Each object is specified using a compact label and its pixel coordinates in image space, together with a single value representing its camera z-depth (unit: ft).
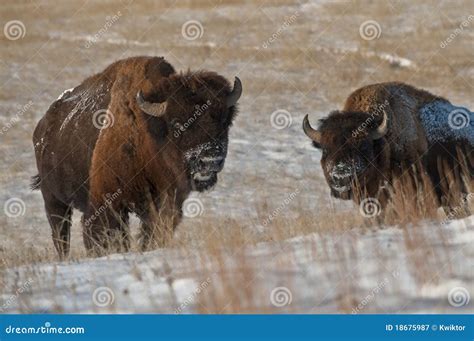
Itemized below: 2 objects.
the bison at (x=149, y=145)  58.59
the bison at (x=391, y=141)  65.36
